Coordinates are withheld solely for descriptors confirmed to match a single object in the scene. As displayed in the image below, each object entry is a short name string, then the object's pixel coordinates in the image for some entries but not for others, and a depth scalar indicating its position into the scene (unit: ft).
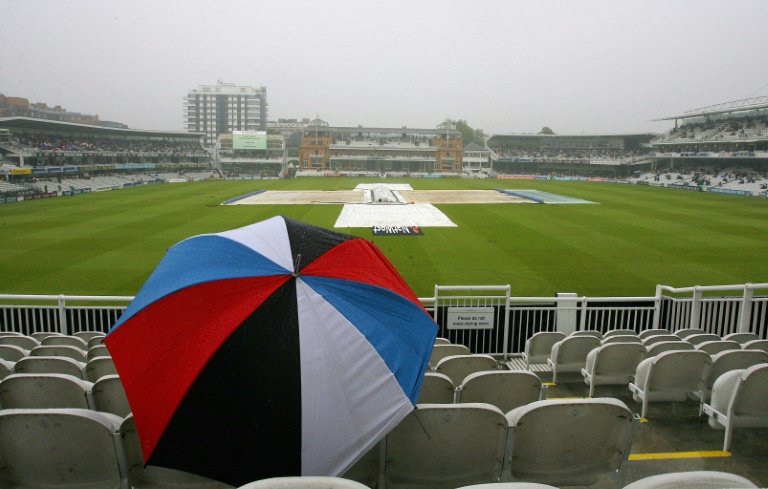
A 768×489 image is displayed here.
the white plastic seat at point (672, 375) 15.52
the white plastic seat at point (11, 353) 18.36
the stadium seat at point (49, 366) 15.53
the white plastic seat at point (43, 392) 12.01
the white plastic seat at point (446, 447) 10.01
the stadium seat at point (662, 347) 18.34
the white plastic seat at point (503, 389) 12.57
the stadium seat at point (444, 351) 19.22
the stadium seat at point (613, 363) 17.34
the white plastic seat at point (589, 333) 21.69
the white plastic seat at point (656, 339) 20.59
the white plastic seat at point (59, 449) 9.37
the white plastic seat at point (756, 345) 18.88
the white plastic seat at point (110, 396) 12.24
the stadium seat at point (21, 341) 21.72
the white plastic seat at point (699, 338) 21.10
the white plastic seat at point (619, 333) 22.94
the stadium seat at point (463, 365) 15.26
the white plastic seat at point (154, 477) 10.07
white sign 25.41
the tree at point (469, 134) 497.87
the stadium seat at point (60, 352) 18.62
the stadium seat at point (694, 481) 6.58
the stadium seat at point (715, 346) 18.78
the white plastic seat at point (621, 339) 19.92
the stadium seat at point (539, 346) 22.40
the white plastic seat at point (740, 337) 22.12
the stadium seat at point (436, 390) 12.42
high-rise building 565.12
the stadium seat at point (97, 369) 16.06
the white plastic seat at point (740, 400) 13.29
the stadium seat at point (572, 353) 19.33
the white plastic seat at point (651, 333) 22.44
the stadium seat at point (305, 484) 6.50
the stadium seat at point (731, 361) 16.06
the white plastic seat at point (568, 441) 10.12
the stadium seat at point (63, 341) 21.88
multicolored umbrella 8.18
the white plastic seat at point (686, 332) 22.99
